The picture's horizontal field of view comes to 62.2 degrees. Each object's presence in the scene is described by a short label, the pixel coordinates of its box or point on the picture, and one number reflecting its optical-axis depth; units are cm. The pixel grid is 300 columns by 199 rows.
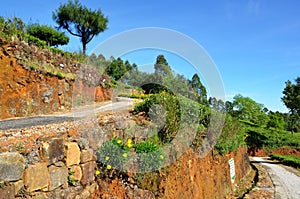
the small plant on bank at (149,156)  413
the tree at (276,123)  2623
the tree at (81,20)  2292
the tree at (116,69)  1478
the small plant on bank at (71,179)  340
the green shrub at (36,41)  952
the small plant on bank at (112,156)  385
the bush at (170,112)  510
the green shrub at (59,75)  965
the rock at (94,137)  384
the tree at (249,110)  3503
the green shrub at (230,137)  755
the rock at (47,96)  872
